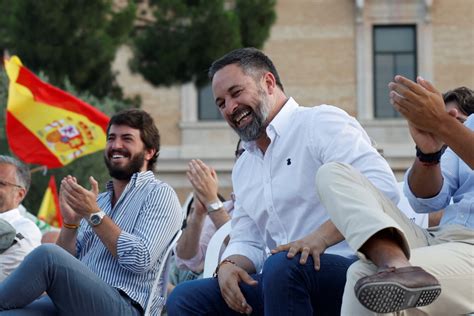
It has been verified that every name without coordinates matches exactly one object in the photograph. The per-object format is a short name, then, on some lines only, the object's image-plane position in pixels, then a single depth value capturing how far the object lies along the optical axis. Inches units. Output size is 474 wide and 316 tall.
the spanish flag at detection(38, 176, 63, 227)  690.5
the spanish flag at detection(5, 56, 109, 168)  643.0
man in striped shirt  271.7
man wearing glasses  317.2
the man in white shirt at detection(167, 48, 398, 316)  239.6
